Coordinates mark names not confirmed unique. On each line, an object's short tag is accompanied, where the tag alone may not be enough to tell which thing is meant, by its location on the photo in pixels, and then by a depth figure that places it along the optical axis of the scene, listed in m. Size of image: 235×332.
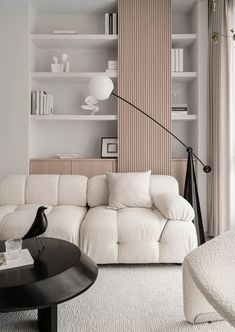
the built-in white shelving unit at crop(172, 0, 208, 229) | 3.58
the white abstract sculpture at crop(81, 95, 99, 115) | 3.69
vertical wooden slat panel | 3.57
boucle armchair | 1.22
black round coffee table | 1.40
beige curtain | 3.16
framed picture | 3.75
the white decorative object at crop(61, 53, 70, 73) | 3.70
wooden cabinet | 3.62
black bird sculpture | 1.80
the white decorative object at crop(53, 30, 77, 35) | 3.62
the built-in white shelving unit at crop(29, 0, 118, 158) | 3.84
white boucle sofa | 2.51
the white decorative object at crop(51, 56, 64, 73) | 3.70
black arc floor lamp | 3.13
